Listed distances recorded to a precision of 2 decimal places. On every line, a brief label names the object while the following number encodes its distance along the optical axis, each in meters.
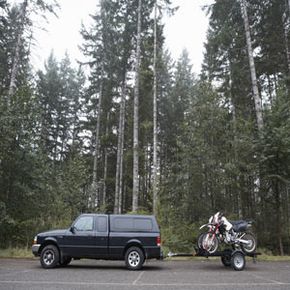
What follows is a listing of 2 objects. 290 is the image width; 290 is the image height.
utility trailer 12.07
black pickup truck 12.09
